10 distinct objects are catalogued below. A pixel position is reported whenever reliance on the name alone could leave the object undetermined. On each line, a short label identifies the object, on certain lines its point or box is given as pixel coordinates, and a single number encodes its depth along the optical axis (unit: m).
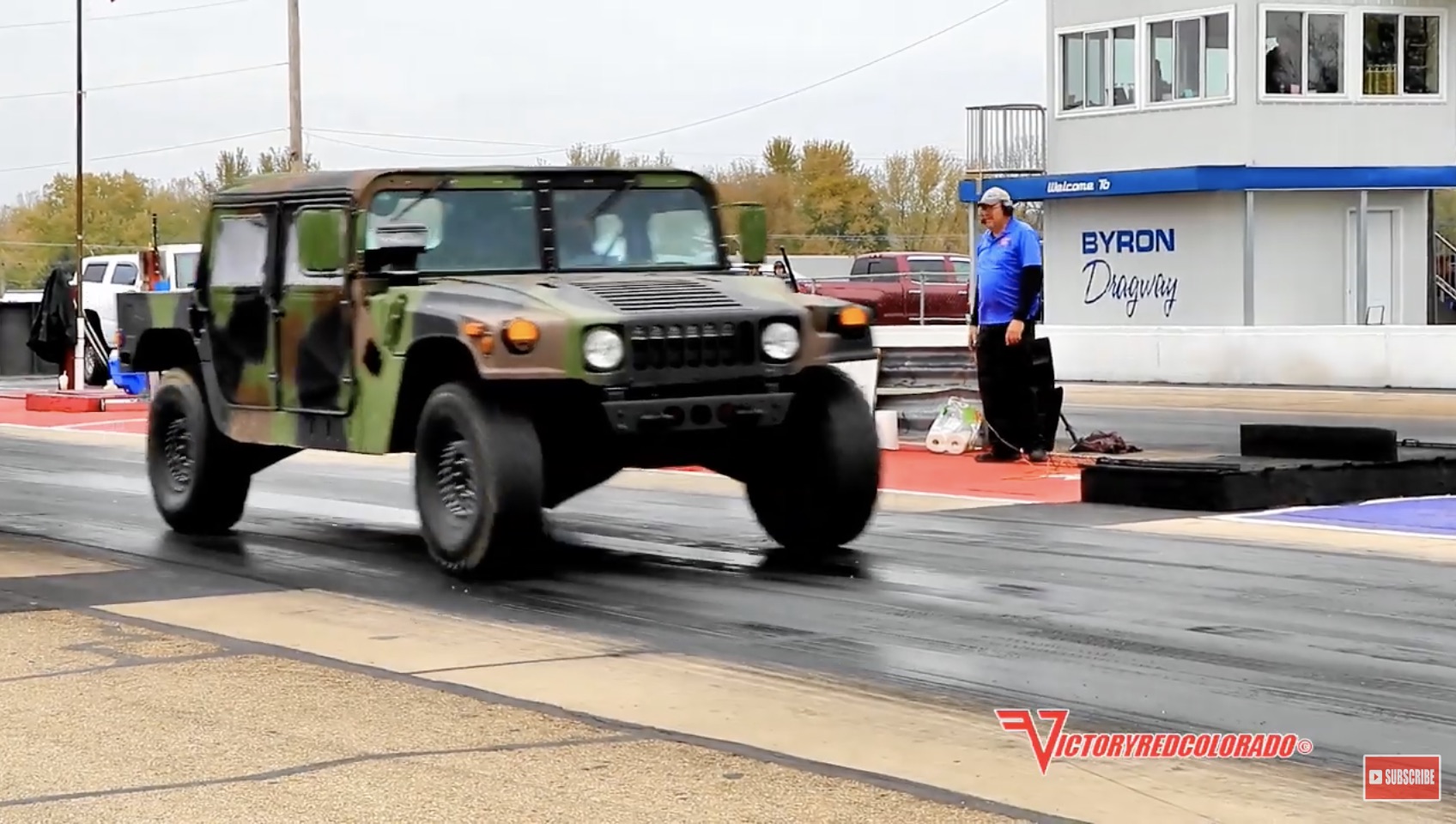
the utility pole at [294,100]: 41.66
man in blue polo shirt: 14.76
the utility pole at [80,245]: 30.94
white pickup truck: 31.83
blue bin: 28.11
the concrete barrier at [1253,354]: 26.36
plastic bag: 16.72
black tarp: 31.55
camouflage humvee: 9.97
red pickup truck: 42.00
